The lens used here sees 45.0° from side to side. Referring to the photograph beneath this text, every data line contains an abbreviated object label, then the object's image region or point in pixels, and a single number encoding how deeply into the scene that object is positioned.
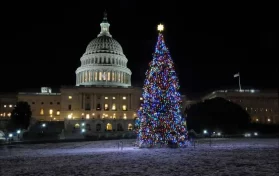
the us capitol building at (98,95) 107.31
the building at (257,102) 119.94
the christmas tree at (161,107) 35.09
